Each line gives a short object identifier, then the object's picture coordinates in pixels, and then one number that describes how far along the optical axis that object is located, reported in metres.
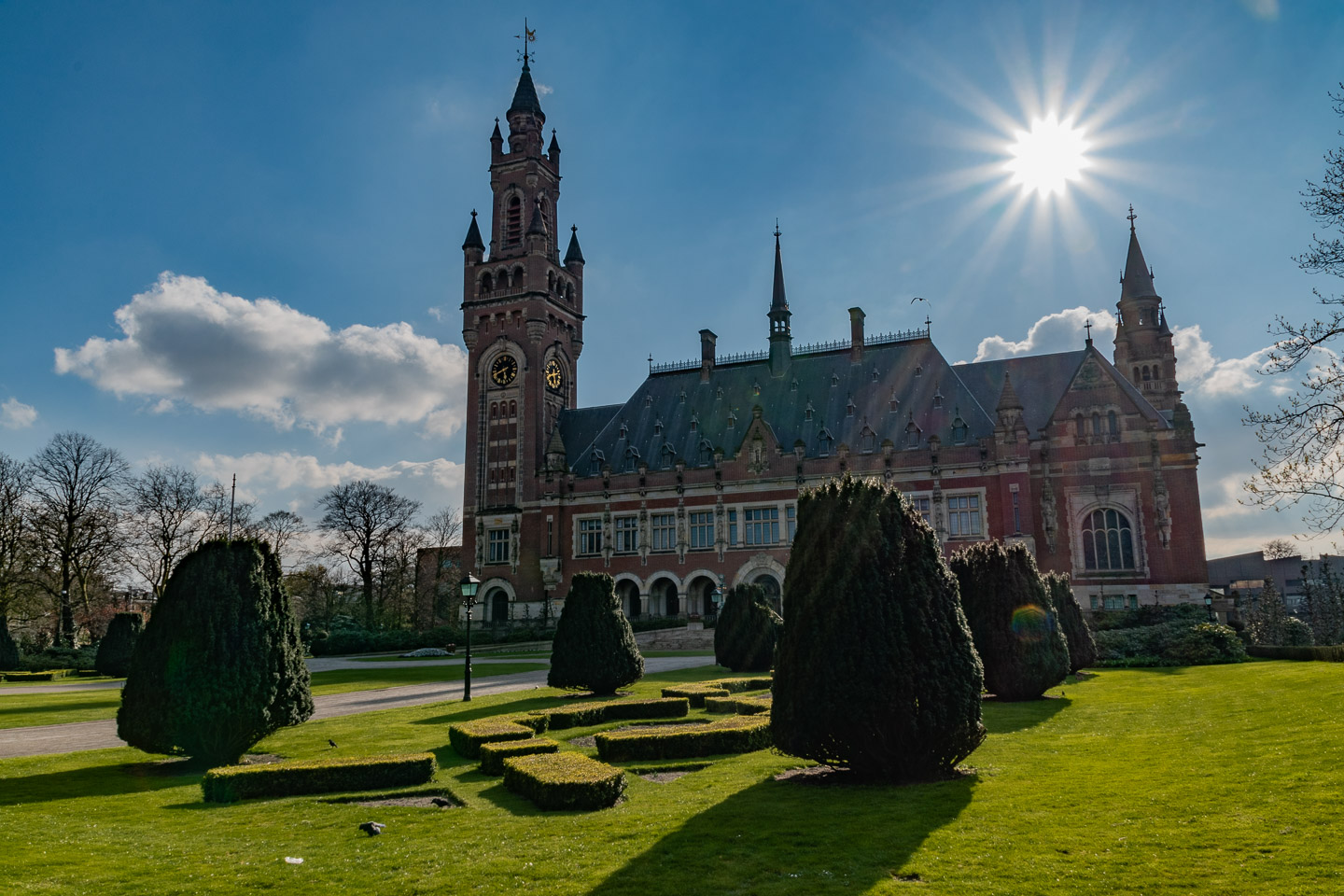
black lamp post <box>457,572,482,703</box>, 23.94
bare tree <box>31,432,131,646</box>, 53.94
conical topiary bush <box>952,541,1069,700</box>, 19.83
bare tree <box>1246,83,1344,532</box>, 15.72
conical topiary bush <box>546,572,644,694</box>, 23.06
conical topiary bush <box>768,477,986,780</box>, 10.99
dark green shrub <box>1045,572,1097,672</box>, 26.34
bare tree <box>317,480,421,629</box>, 73.44
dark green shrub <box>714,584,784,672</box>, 29.88
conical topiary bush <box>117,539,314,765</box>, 14.02
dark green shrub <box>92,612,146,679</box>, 38.69
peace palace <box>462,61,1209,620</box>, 48.97
